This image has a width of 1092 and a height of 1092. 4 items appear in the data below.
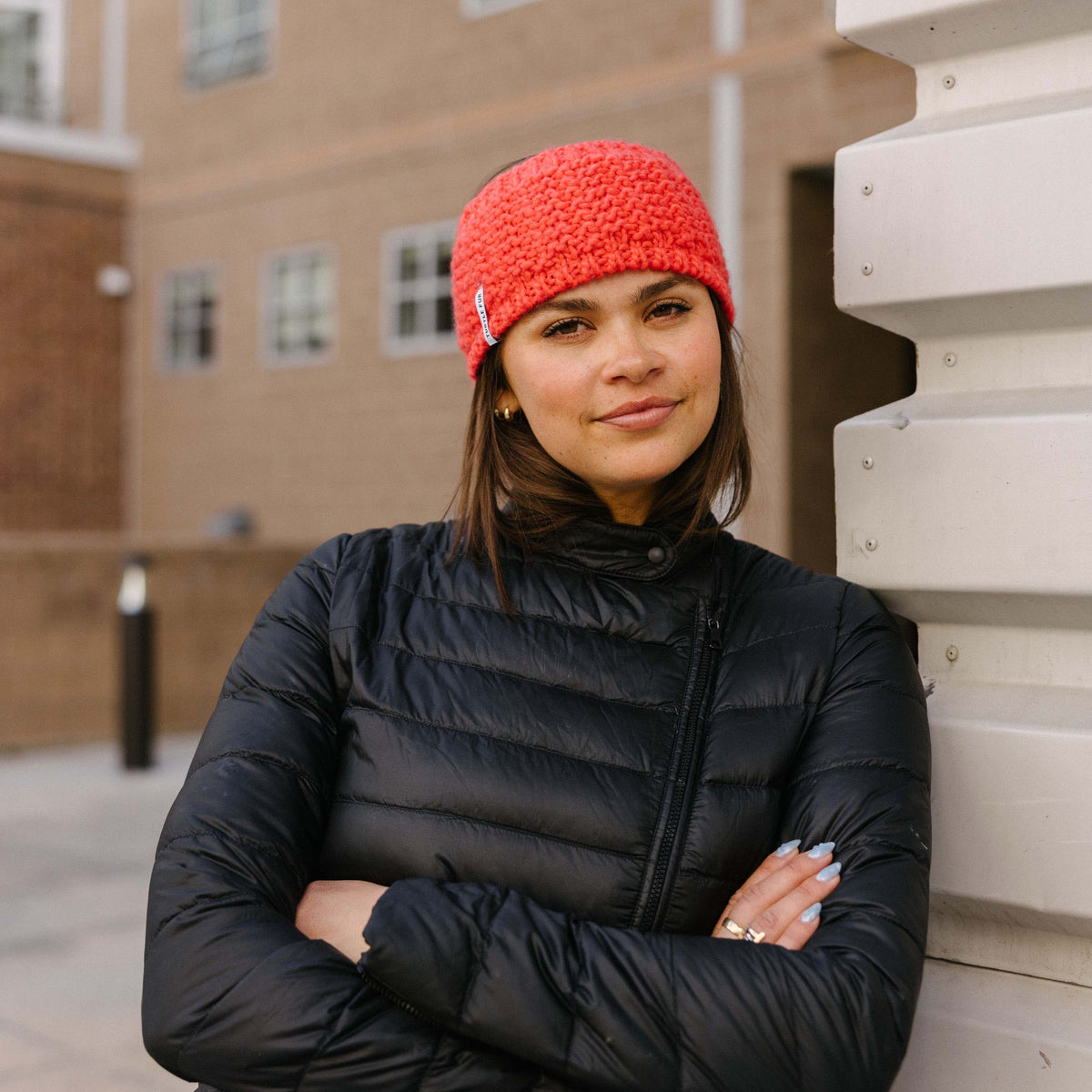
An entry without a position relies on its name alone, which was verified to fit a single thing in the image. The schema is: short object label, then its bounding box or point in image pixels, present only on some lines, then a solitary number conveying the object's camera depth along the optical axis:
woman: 1.57
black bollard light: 8.34
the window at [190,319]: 15.65
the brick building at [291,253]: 10.09
